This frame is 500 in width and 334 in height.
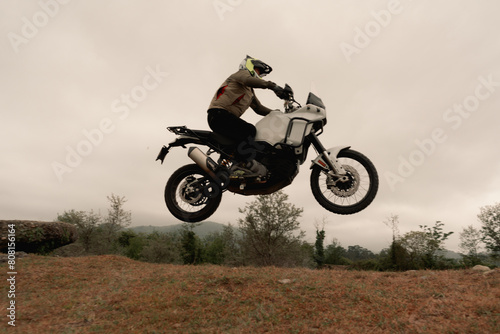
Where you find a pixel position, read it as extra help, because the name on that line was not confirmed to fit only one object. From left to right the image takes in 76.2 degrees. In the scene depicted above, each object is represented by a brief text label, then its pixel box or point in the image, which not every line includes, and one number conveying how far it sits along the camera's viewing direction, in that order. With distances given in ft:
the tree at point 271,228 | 104.83
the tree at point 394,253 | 91.56
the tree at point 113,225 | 116.88
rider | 20.57
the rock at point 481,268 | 31.78
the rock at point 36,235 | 57.16
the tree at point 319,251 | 122.31
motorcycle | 20.72
